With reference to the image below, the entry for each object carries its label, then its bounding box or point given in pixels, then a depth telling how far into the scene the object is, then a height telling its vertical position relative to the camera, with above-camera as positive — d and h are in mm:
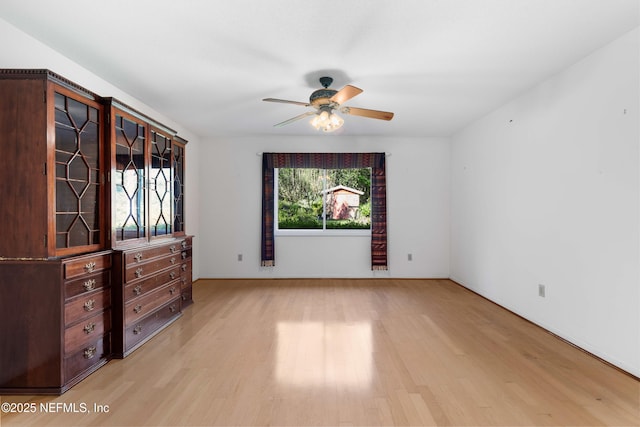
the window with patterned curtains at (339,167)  5195 +501
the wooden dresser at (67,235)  1967 -132
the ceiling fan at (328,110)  2865 +985
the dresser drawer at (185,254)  3572 -447
